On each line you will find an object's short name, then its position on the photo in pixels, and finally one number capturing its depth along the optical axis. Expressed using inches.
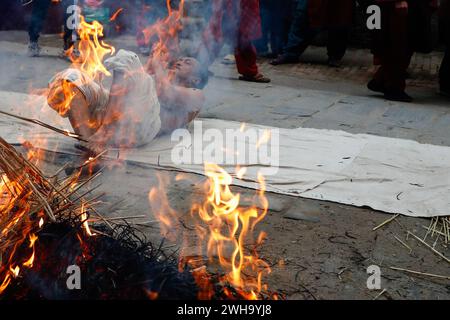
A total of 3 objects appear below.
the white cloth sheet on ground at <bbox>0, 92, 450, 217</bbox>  170.7
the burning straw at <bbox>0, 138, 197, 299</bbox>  106.4
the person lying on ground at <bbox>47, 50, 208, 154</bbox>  182.2
